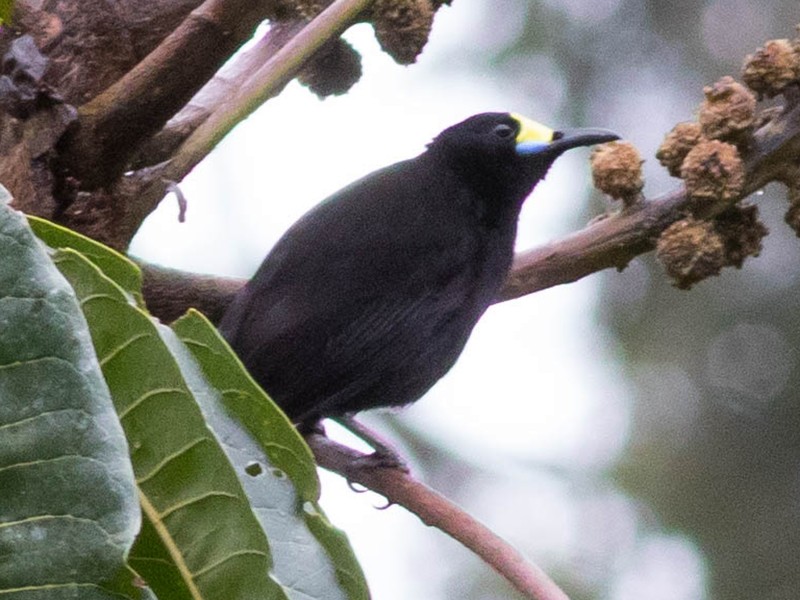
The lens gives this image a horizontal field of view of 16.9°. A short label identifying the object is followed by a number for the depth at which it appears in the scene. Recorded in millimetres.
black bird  5758
